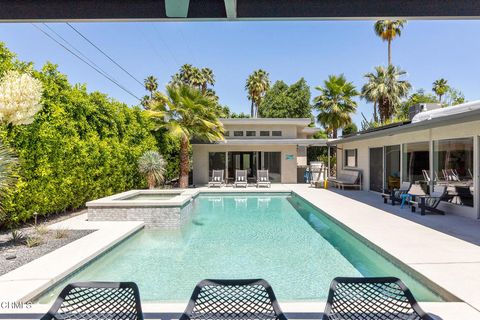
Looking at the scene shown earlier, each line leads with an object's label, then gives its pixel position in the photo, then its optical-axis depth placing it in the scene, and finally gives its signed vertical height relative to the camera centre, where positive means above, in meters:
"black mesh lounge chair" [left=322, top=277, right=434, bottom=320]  2.27 -1.12
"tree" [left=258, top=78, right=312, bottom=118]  39.12 +8.50
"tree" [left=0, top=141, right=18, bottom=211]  5.47 -0.08
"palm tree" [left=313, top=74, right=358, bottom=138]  23.39 +5.22
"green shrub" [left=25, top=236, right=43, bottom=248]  6.15 -1.74
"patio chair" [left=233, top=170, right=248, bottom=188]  18.46 -0.97
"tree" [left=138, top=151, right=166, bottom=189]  14.77 -0.21
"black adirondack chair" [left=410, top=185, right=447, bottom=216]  9.10 -1.23
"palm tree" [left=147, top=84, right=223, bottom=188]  16.27 +2.80
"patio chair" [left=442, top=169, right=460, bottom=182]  9.35 -0.35
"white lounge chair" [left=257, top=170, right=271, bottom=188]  18.61 -0.97
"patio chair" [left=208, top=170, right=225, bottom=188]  18.39 -1.15
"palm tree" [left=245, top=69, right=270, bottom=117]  39.78 +11.11
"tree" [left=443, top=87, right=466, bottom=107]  38.94 +9.55
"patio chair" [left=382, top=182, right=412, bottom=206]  10.92 -1.15
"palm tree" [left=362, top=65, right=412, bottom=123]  25.83 +7.03
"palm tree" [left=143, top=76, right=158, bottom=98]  40.62 +11.29
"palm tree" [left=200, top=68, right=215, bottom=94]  38.44 +11.87
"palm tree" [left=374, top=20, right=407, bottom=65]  30.20 +14.33
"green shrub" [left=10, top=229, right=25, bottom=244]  6.39 -1.72
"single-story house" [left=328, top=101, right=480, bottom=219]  8.55 +0.34
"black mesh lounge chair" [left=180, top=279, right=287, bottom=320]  2.31 -1.17
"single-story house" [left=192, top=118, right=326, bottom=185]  20.38 +0.80
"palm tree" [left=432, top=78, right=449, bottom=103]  40.38 +11.01
